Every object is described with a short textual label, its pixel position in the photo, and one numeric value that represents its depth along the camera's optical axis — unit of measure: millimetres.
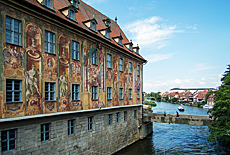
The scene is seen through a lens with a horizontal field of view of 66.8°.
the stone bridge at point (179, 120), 19859
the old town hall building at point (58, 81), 8922
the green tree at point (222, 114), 16234
